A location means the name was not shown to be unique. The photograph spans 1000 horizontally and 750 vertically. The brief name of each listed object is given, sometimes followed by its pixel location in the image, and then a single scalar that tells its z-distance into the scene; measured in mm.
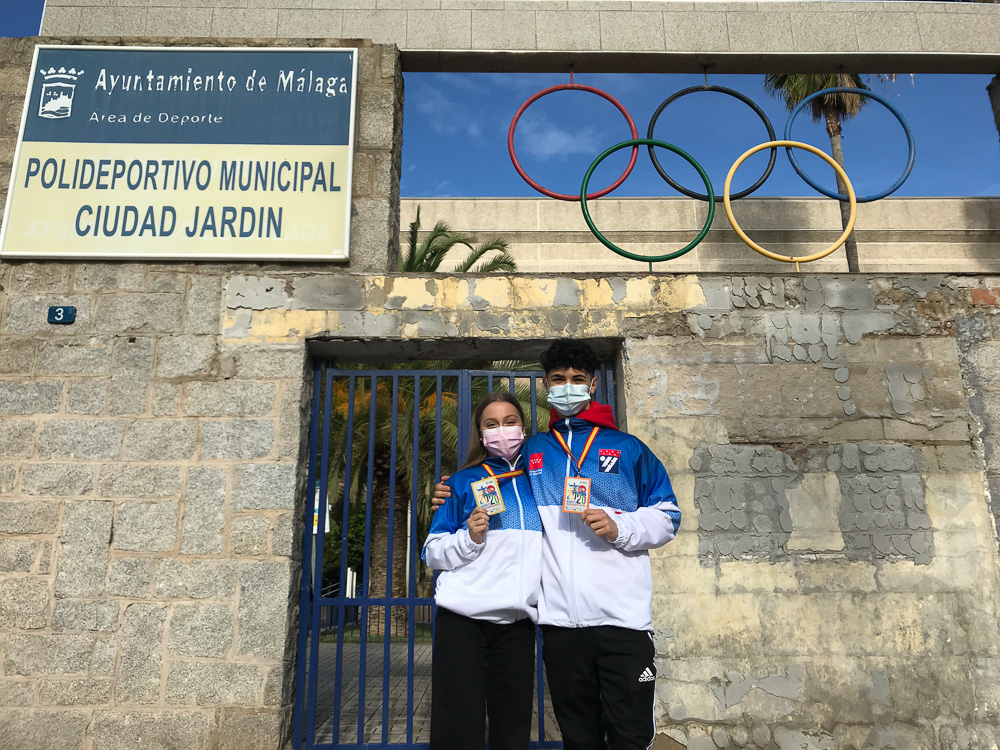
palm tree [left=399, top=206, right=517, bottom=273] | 12656
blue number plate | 4449
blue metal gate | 4141
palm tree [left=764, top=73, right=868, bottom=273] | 14648
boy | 2490
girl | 2637
